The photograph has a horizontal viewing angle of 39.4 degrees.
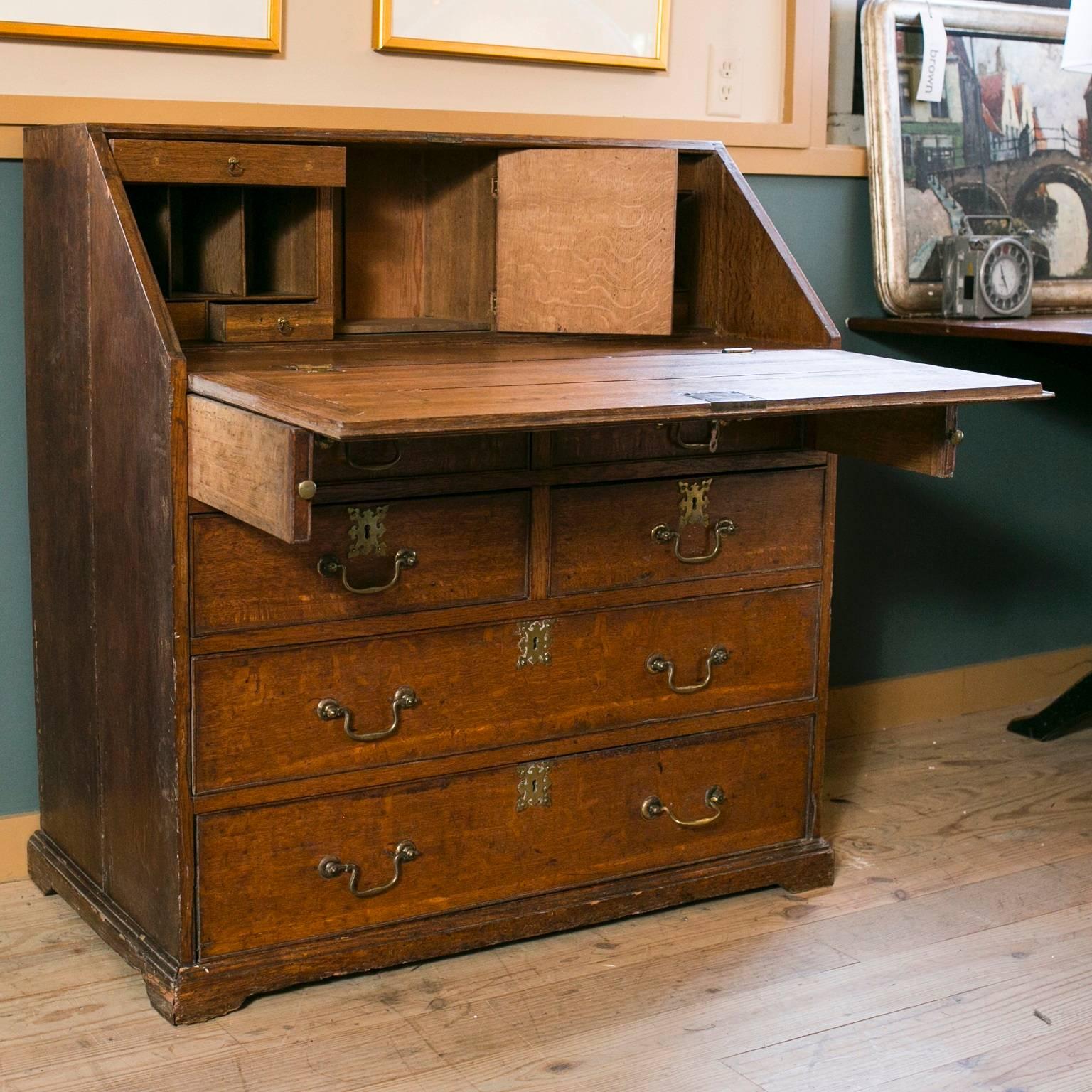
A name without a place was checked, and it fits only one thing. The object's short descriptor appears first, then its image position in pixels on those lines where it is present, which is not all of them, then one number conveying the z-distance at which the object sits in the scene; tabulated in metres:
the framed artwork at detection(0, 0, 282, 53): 2.44
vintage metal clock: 3.18
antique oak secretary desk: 2.08
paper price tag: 3.21
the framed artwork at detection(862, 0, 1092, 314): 3.20
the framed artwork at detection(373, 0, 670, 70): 2.73
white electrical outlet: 3.09
